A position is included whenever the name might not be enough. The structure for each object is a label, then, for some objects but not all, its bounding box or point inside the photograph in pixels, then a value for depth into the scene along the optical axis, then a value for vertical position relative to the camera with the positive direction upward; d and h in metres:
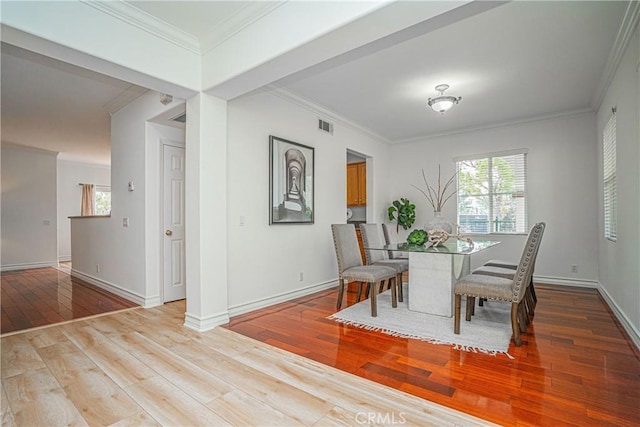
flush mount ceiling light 3.90 +1.35
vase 4.25 -0.13
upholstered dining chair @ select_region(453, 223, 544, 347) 2.64 -0.63
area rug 2.68 -1.06
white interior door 4.10 -0.11
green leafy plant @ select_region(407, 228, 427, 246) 3.68 -0.28
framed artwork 3.98 +0.41
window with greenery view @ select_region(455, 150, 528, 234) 5.34 +0.34
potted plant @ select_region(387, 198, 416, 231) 6.23 +0.03
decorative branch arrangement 5.96 +0.38
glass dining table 3.32 -0.67
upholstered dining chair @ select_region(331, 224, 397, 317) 3.46 -0.62
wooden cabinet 6.24 +0.58
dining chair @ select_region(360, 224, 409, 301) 4.00 -0.58
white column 3.09 +0.02
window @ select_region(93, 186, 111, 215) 9.30 +0.42
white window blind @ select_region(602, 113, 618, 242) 3.49 +0.35
